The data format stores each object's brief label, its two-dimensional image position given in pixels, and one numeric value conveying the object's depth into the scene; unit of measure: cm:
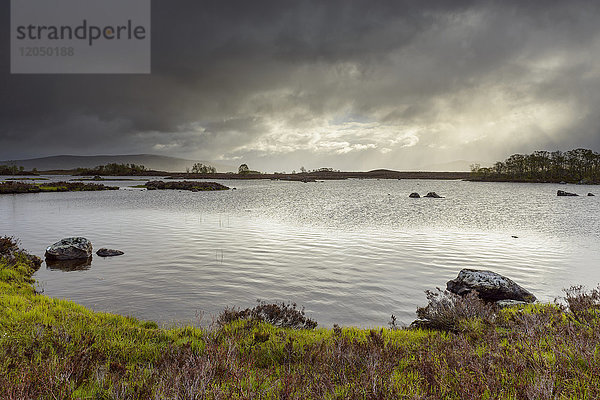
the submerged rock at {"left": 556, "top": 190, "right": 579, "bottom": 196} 7523
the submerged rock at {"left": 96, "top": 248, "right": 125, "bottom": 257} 1775
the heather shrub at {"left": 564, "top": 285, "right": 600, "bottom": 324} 771
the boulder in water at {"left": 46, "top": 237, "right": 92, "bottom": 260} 1666
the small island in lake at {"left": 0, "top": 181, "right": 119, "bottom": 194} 6631
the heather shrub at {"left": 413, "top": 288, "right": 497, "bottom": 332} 820
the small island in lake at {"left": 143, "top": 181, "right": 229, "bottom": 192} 8894
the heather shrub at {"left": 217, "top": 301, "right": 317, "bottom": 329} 891
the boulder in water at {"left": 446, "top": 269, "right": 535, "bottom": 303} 1184
